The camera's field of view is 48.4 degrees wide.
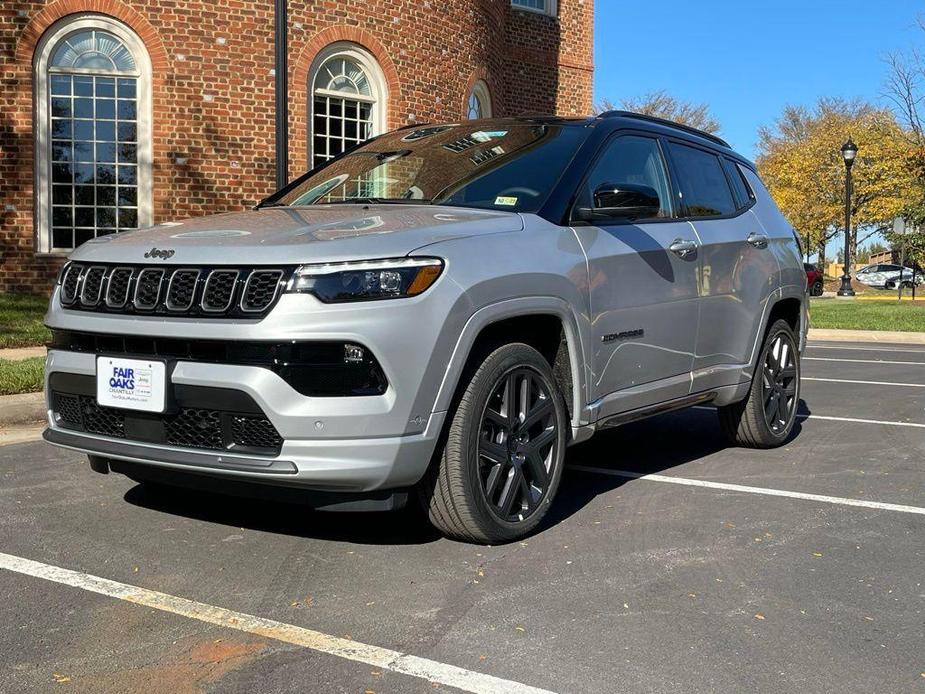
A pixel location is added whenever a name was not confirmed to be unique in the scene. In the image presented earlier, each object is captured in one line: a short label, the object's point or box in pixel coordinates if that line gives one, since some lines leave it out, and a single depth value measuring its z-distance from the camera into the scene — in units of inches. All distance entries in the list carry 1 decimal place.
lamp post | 1165.7
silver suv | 147.0
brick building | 566.9
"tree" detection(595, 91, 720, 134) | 2373.3
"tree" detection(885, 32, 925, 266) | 1154.0
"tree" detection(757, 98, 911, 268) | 2172.7
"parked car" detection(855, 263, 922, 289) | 2655.0
